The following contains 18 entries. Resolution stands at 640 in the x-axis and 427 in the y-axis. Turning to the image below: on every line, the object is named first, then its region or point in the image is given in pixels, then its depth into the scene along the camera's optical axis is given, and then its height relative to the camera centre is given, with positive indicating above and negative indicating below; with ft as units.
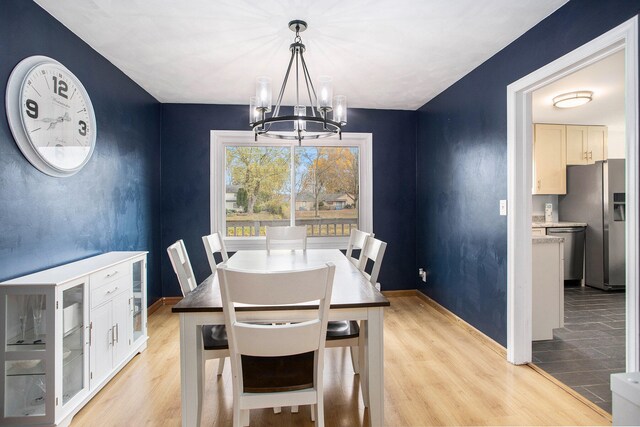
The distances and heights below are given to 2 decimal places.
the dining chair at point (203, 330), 5.45 -2.09
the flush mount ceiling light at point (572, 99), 11.75 +4.03
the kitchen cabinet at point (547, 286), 9.32 -2.07
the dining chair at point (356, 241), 8.30 -0.75
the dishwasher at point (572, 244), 15.46 -1.50
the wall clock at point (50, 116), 6.05 +1.98
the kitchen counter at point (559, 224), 15.23 -0.56
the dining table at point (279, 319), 4.78 -1.55
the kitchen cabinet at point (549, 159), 15.70 +2.48
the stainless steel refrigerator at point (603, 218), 14.46 -0.29
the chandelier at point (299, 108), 6.59 +2.18
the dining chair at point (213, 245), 8.27 -0.84
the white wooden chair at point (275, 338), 4.02 -1.58
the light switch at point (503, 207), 8.51 +0.12
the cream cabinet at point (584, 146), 15.88 +3.14
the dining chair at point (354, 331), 5.80 -2.11
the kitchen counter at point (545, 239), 9.28 -0.76
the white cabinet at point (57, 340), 5.57 -2.26
